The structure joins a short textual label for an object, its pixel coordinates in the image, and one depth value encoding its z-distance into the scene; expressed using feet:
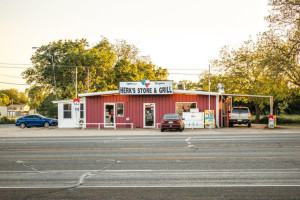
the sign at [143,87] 102.27
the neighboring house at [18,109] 450.30
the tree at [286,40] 102.27
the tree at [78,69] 161.79
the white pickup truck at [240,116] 107.86
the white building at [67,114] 114.52
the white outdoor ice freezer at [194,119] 100.27
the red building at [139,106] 103.55
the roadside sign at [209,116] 98.73
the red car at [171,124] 88.94
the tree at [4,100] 465.14
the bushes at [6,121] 188.75
